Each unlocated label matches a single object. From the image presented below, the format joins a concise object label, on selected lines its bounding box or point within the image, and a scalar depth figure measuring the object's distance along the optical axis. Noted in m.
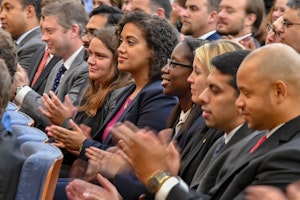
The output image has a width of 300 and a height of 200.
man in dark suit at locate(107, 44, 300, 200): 5.42
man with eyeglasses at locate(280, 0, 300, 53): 8.65
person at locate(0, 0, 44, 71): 14.58
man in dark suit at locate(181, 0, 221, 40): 11.73
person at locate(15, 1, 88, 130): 11.20
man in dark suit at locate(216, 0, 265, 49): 11.13
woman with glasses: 8.21
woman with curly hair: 8.88
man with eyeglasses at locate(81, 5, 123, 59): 11.31
